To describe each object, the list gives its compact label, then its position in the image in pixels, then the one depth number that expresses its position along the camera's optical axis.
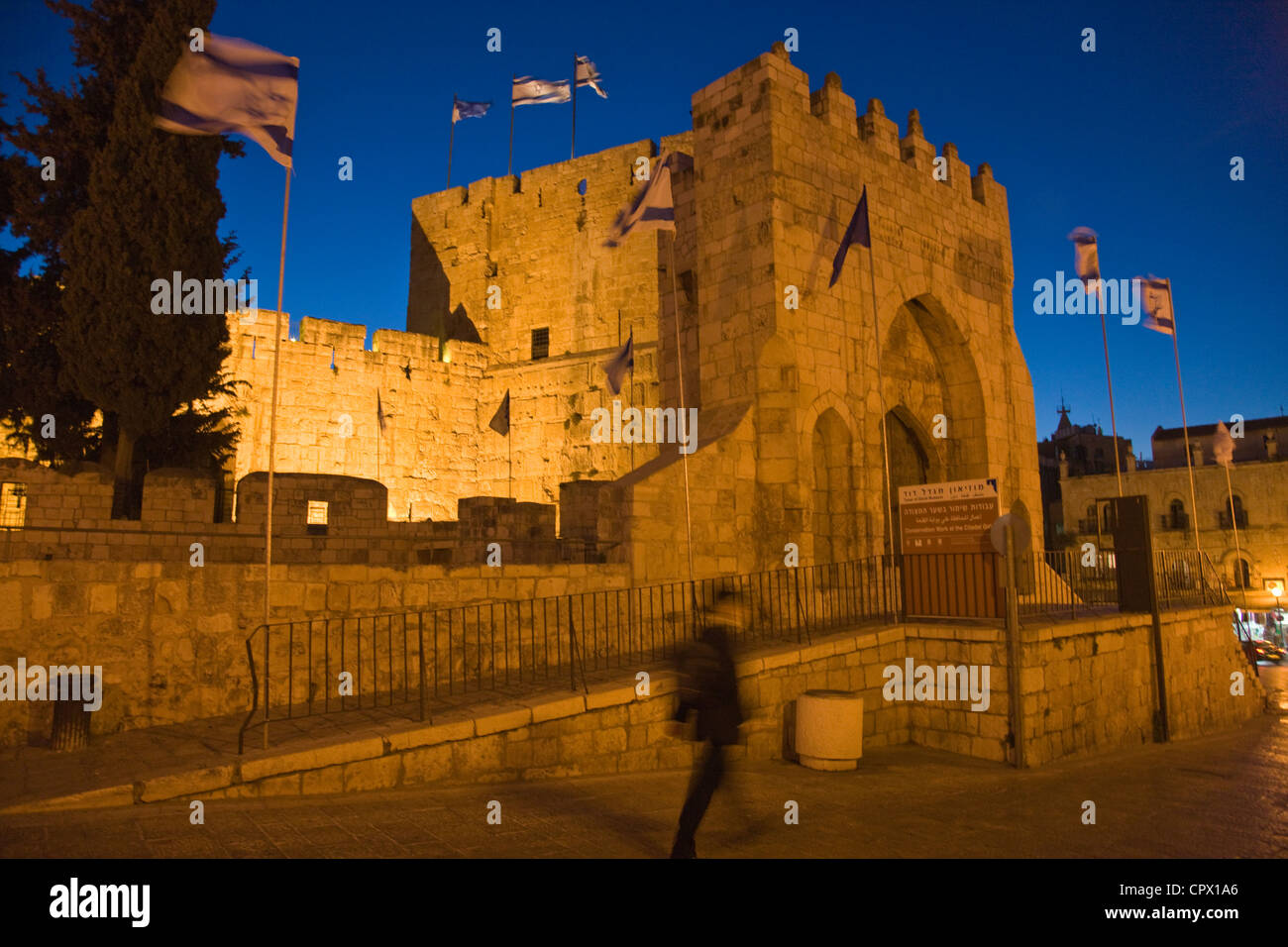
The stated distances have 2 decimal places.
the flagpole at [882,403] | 11.68
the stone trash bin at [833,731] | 7.41
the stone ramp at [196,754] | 4.93
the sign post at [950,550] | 9.05
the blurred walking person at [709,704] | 4.50
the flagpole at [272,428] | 6.14
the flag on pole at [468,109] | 27.17
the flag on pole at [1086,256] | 16.36
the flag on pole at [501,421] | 21.52
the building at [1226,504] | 35.22
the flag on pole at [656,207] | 11.07
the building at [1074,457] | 47.41
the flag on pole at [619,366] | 15.35
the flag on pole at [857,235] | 11.14
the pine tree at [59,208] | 12.98
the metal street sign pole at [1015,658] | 8.33
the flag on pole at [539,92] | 25.38
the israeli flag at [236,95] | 6.57
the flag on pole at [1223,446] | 24.12
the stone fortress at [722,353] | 11.26
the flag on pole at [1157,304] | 17.52
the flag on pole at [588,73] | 26.06
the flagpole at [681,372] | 10.24
